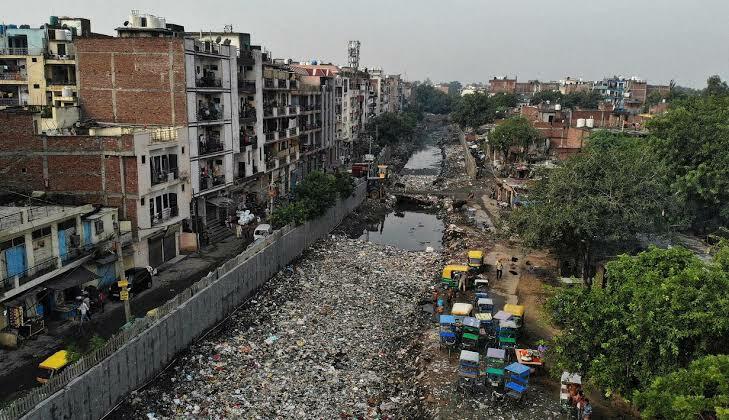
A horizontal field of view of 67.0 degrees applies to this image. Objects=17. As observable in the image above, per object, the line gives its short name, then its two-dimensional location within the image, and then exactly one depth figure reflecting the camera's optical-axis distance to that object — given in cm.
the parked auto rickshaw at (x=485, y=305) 2162
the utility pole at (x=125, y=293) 1802
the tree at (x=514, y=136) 5528
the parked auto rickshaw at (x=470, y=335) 1909
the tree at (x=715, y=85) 8200
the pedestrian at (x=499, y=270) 2744
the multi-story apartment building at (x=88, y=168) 2434
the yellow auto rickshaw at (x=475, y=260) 2747
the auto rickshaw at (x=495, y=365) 1642
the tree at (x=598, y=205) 2319
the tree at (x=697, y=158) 2969
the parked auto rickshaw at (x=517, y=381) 1594
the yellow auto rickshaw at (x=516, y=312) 2041
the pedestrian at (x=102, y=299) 2136
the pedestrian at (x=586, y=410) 1455
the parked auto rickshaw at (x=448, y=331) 1923
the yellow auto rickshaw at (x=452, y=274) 2575
